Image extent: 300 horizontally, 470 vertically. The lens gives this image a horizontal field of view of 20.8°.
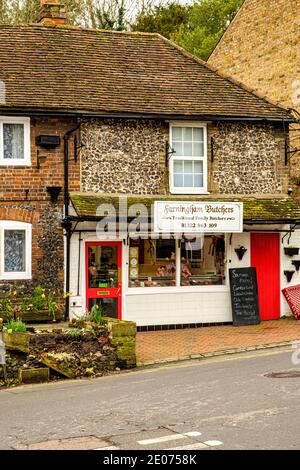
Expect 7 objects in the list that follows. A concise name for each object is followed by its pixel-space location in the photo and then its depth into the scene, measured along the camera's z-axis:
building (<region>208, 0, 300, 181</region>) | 26.28
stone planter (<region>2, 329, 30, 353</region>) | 14.80
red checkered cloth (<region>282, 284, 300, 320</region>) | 21.73
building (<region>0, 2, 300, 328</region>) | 19.88
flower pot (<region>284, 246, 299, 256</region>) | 21.84
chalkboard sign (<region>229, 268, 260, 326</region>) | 21.16
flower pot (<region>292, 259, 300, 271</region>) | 22.03
